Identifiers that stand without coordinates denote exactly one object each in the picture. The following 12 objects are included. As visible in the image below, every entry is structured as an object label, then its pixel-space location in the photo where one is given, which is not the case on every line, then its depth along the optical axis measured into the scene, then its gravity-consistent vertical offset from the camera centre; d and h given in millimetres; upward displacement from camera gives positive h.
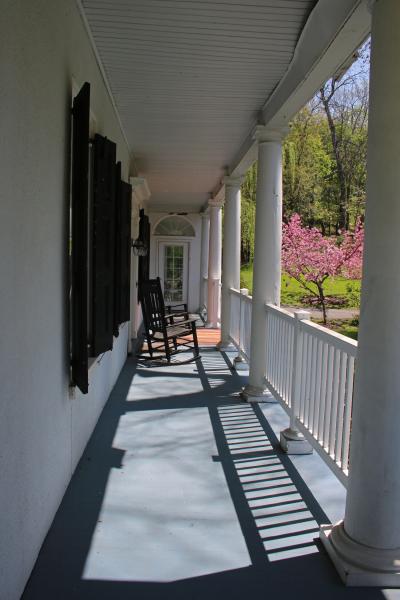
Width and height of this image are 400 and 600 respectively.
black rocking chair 6336 -856
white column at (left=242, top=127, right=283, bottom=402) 4539 +172
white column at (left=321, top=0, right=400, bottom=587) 1930 -331
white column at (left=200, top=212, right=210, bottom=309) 11938 +171
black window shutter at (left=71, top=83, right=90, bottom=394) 2547 +132
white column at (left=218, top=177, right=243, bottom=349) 7054 +264
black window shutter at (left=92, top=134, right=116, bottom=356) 3213 +100
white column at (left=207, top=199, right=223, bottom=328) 9695 -84
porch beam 2455 +1174
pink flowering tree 13562 +182
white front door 12711 -217
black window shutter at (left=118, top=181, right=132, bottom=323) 4703 +62
